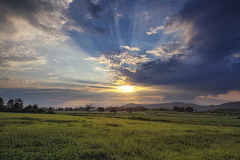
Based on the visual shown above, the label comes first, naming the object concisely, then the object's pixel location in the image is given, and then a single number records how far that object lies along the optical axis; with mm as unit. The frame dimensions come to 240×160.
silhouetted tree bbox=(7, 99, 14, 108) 122975
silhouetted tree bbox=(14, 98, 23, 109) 122250
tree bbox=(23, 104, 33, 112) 108125
